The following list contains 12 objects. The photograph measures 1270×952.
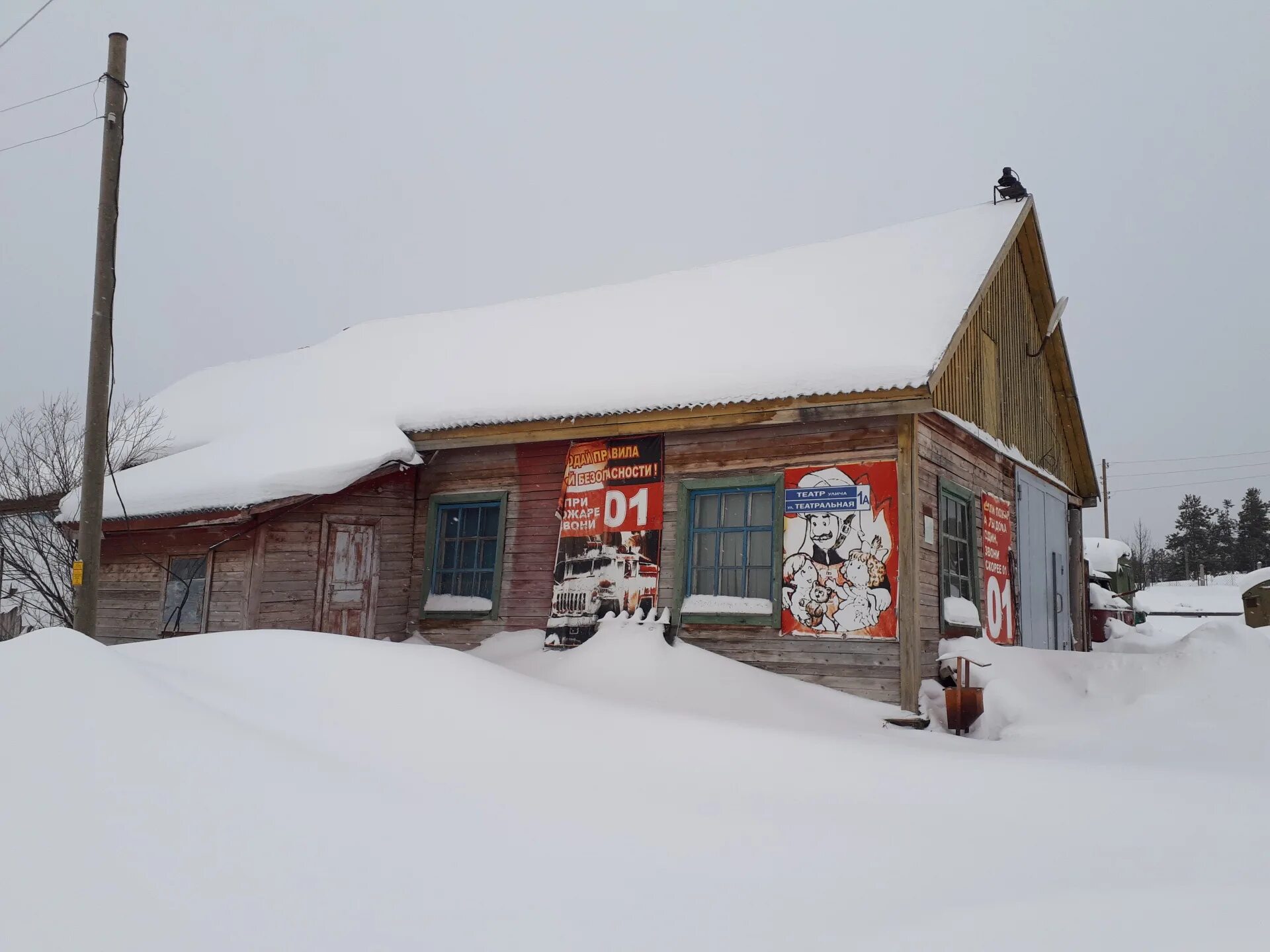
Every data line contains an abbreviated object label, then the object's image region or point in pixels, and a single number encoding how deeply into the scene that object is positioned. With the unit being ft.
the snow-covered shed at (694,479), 32.30
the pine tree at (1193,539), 219.00
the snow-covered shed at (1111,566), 86.12
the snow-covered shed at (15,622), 61.41
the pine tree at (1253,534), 196.34
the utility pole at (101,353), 29.12
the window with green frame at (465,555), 40.50
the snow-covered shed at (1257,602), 44.98
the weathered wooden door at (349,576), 39.91
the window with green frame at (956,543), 35.29
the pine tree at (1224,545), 214.28
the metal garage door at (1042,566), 44.45
